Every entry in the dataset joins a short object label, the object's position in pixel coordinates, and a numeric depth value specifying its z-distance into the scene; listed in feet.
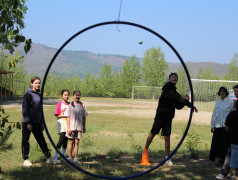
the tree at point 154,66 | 176.86
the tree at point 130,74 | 184.65
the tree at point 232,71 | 208.64
